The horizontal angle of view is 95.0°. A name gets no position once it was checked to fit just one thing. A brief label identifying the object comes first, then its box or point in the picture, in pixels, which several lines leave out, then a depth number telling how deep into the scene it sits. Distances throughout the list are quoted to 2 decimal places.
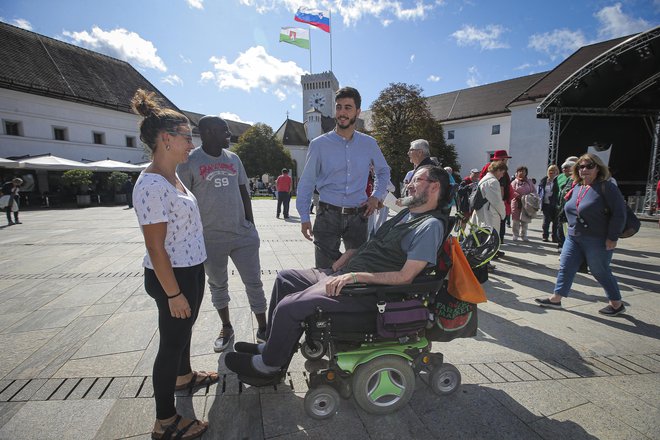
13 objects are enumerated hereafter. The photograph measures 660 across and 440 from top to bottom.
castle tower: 64.50
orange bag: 1.96
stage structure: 10.58
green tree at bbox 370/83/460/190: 34.59
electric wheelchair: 1.84
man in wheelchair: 1.84
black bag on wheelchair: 2.05
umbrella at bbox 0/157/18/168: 16.94
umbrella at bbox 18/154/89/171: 17.27
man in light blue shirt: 2.93
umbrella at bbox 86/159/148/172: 19.70
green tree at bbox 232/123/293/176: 44.56
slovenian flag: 45.09
